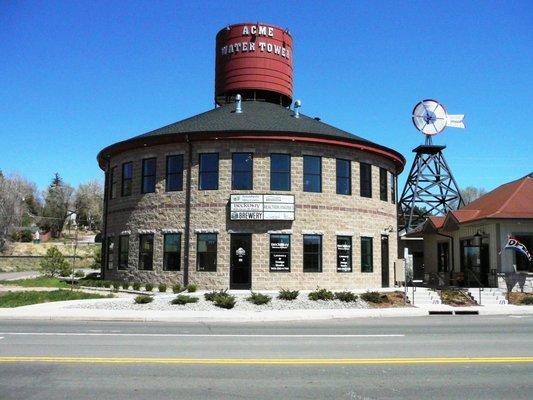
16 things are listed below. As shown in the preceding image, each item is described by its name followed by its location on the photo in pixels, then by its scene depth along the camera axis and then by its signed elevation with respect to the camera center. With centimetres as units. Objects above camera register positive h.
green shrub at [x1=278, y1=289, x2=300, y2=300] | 2280 -142
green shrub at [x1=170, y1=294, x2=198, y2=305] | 2159 -157
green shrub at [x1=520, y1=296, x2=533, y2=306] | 2469 -171
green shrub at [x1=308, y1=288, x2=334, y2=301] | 2283 -142
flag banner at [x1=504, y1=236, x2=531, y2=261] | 2680 +80
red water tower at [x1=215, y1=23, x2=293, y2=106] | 3450 +1246
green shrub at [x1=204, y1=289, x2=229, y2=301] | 2205 -141
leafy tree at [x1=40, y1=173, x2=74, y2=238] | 10488 +966
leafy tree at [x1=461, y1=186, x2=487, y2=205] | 10690 +1340
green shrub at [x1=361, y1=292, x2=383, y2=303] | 2319 -150
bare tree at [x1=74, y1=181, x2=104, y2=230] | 11119 +1065
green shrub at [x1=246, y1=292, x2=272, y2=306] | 2194 -154
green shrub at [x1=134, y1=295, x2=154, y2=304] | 2171 -158
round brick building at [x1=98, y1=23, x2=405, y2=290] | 2677 +269
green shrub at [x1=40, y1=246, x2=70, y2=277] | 3503 -30
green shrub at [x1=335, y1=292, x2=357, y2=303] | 2288 -148
